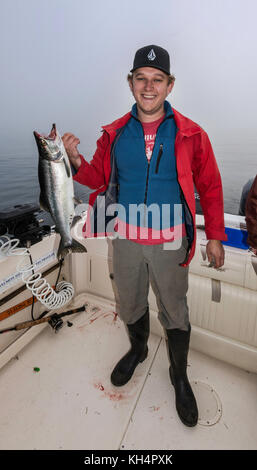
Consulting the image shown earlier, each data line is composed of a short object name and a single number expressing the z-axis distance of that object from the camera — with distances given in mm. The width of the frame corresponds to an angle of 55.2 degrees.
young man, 1692
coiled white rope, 2371
